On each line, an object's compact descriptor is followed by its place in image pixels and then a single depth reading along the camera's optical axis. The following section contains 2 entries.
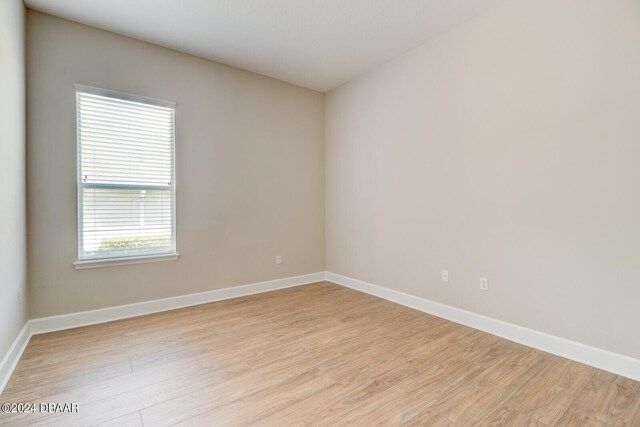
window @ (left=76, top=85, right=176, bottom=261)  2.96
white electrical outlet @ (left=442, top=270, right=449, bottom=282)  3.16
